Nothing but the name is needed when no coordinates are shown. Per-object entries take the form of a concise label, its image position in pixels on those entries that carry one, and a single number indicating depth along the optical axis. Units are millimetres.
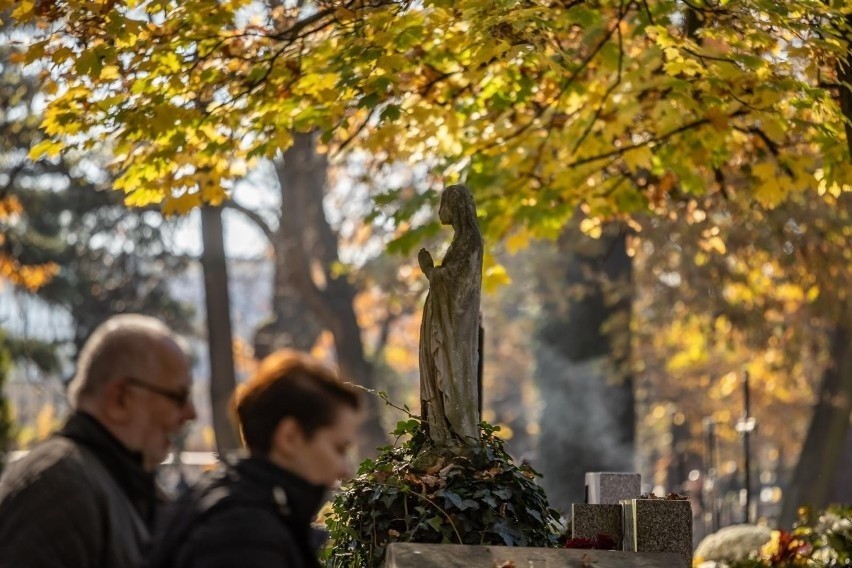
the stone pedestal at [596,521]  16581
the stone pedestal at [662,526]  15509
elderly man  7192
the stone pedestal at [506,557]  12436
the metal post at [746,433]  28874
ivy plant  14293
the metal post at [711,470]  34057
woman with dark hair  6630
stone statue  15509
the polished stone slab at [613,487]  18478
